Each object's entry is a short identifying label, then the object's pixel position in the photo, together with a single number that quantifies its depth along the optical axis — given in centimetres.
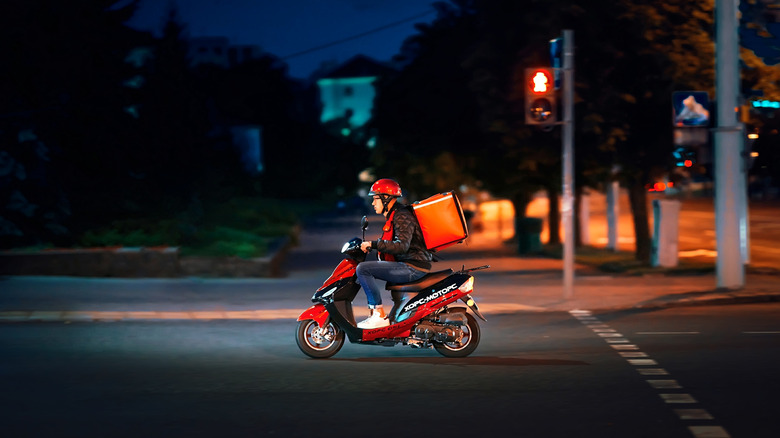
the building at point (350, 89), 14112
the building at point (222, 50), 14775
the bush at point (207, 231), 2200
